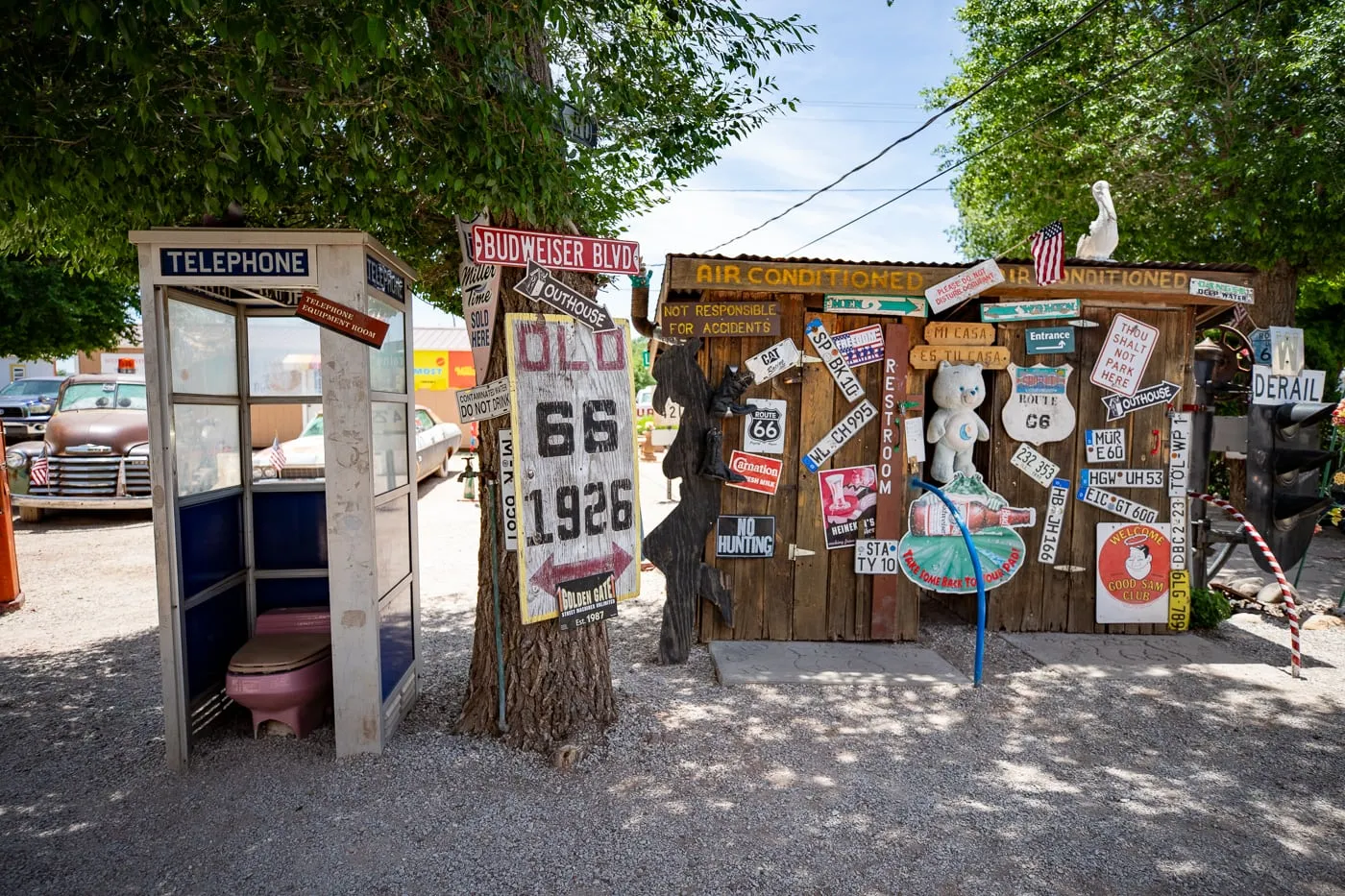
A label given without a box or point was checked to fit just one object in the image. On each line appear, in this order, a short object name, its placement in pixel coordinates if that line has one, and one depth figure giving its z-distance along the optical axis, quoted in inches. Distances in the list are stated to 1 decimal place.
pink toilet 154.0
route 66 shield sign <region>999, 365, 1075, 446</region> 230.8
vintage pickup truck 406.3
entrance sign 228.5
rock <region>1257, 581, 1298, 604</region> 267.0
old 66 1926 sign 146.4
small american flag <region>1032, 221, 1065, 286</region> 212.5
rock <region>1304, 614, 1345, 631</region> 249.8
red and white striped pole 201.3
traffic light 245.8
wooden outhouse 214.2
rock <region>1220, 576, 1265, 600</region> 279.7
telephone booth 143.3
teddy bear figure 221.1
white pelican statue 232.4
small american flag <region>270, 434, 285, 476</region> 203.4
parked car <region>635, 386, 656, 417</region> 950.4
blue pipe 187.0
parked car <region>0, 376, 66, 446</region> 655.1
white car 224.8
